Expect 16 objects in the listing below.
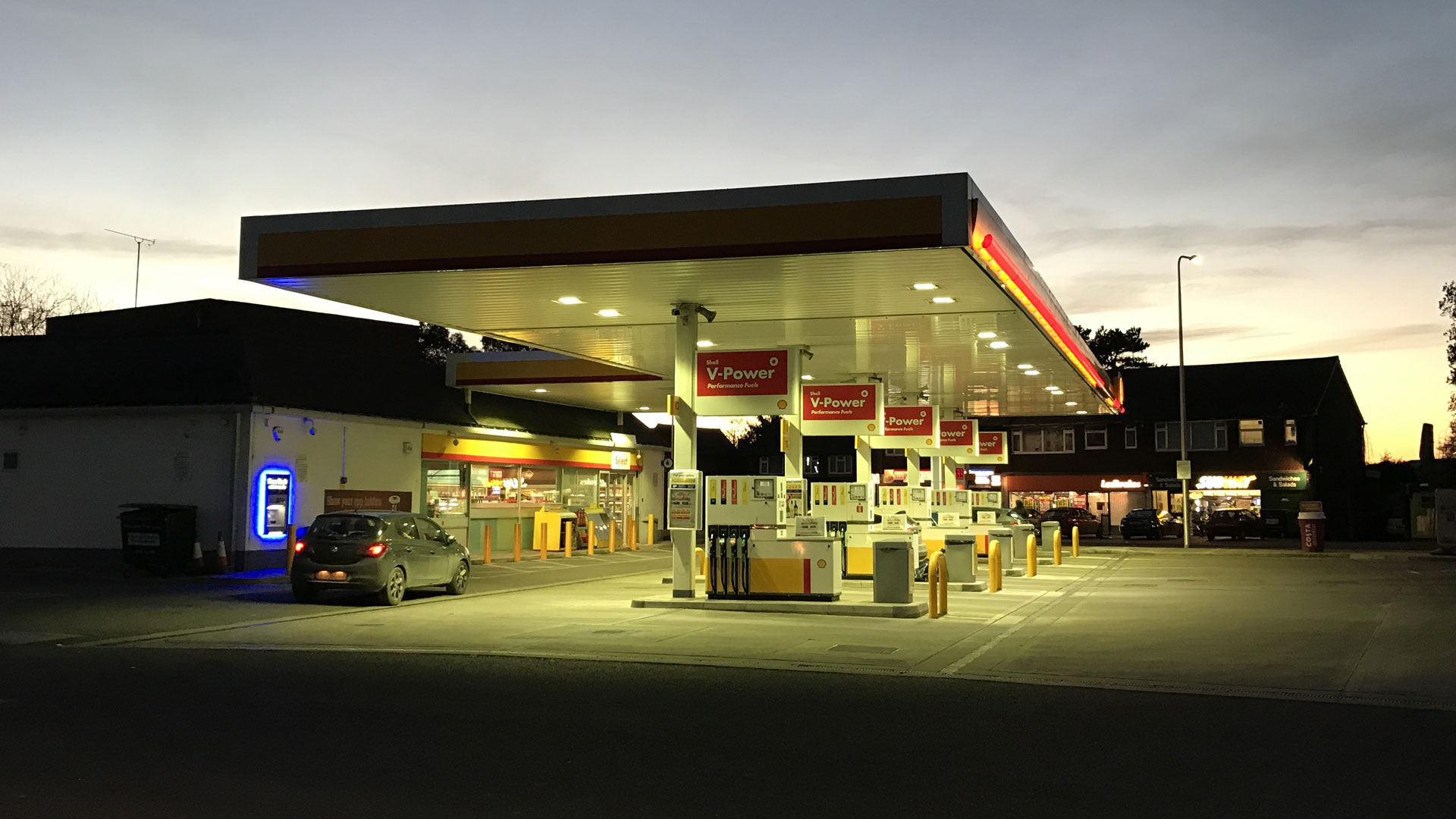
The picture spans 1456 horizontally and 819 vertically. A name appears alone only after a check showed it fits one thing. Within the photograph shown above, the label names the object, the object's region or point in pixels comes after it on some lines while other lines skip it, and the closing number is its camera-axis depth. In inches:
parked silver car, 743.1
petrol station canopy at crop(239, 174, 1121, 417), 578.2
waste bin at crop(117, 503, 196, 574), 928.9
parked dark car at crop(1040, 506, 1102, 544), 2105.1
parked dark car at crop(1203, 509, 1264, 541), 2003.0
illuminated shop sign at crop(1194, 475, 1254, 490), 2356.1
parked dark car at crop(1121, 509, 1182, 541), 2039.9
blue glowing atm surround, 992.9
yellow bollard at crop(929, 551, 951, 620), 689.0
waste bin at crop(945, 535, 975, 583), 890.7
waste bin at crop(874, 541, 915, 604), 706.2
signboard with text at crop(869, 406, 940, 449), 1161.4
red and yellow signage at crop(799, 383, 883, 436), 965.8
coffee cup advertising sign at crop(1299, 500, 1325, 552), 1546.5
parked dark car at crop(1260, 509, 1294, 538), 2041.1
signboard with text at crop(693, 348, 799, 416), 737.0
